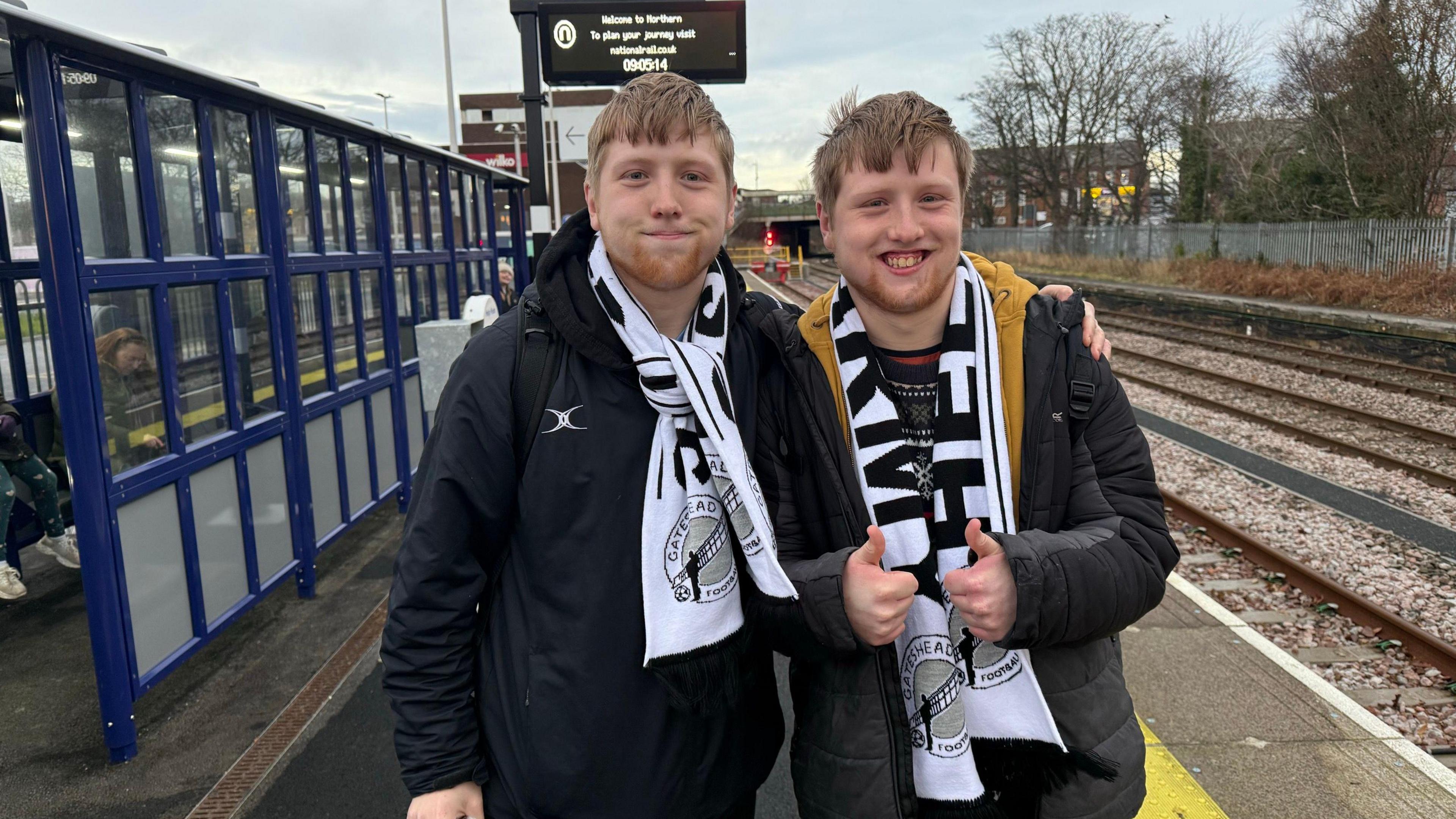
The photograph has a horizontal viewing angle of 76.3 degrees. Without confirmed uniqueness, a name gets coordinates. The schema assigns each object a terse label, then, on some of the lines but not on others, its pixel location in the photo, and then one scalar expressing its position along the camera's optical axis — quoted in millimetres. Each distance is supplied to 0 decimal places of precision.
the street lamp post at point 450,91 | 22062
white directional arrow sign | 10183
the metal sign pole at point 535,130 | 8062
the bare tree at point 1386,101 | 20969
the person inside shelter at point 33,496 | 5492
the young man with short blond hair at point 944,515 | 1840
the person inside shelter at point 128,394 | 3850
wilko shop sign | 34281
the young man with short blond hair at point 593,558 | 1830
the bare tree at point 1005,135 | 48469
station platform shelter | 3645
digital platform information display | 8102
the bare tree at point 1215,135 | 33594
